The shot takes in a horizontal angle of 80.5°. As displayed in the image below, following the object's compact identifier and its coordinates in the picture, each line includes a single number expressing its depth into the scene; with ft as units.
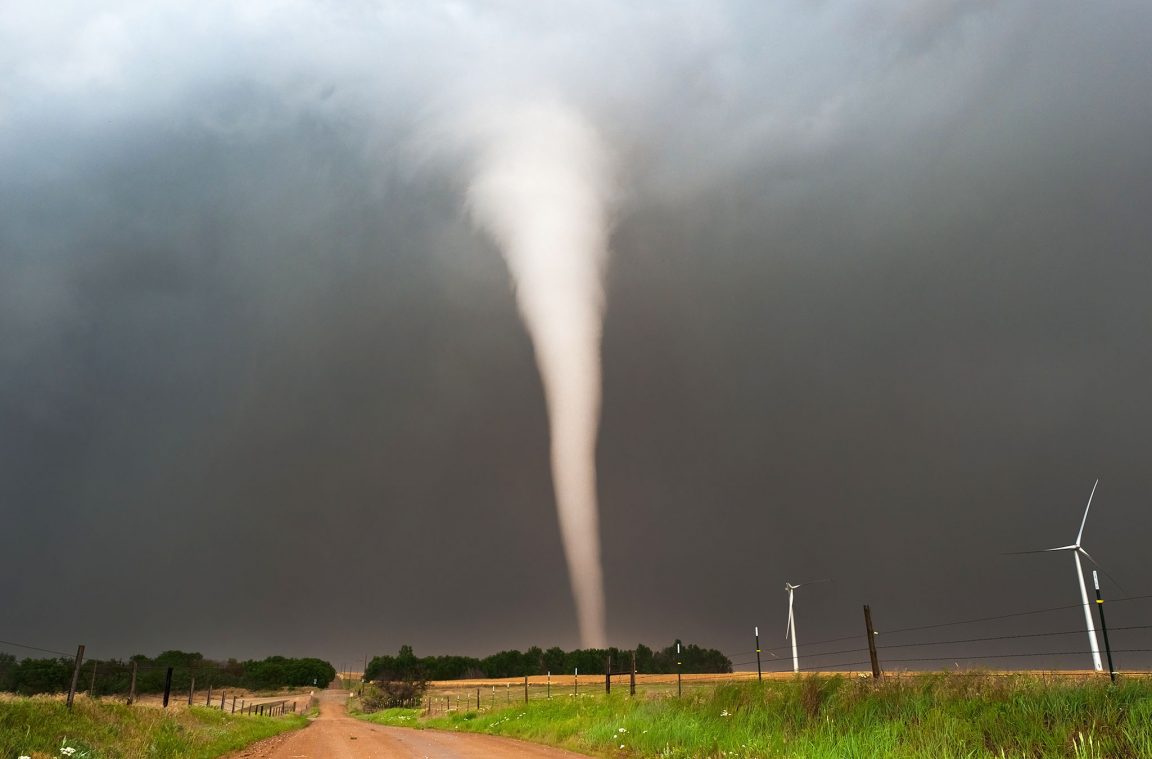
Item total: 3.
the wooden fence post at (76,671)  75.37
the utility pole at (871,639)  73.92
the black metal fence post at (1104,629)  65.05
